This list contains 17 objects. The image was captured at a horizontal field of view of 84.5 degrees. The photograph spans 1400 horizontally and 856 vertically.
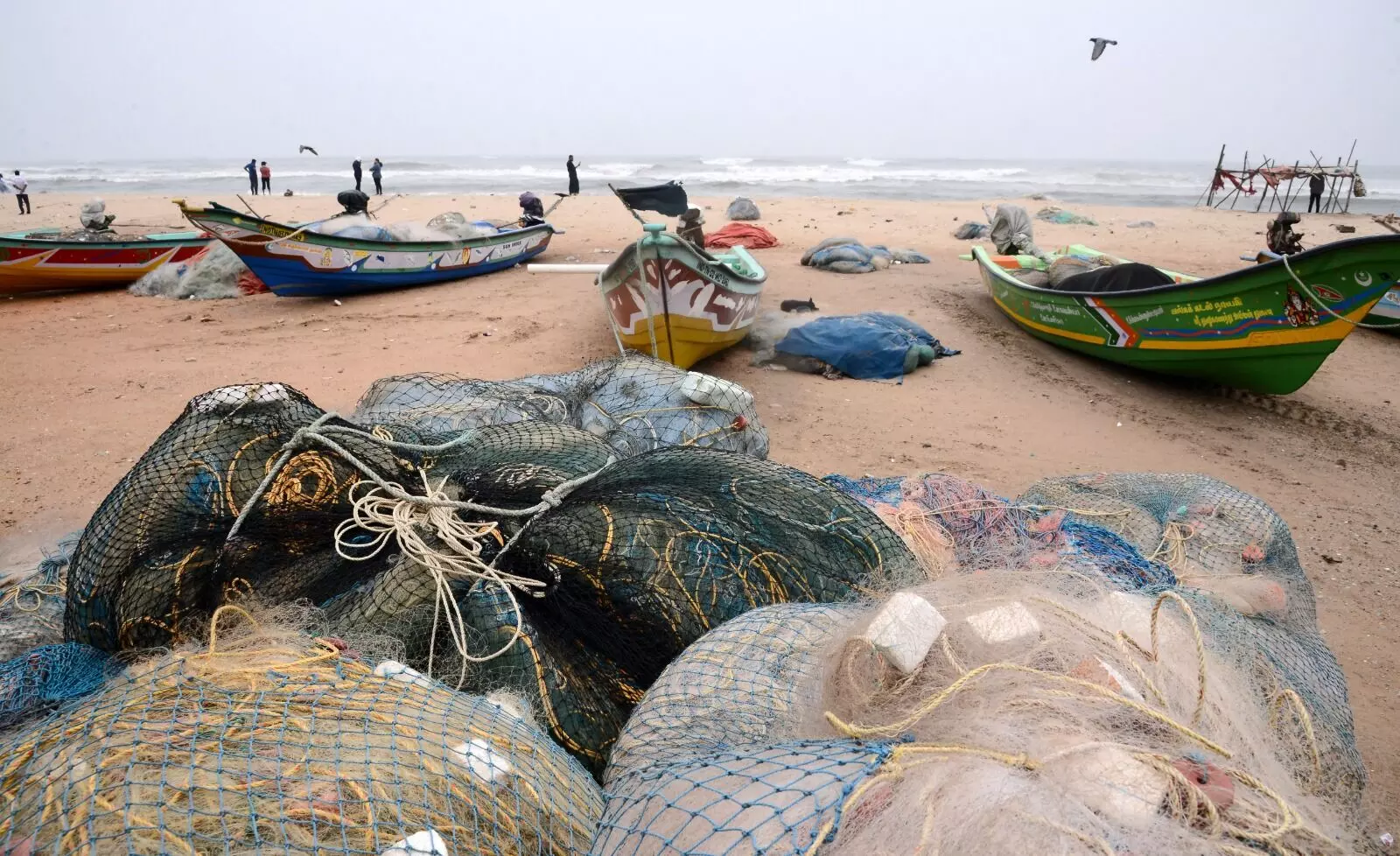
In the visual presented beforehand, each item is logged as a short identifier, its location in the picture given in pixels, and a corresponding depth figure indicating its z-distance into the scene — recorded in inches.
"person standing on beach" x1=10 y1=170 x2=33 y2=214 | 875.4
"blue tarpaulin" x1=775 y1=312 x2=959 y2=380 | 276.8
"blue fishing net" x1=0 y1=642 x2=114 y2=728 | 72.9
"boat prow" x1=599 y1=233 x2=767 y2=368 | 251.9
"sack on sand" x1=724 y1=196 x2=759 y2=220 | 749.3
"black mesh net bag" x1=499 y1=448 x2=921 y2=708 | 87.0
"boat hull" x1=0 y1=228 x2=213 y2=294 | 405.7
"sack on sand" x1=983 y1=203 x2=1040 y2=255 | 450.3
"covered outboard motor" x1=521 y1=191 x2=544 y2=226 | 569.6
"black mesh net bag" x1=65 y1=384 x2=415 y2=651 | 84.7
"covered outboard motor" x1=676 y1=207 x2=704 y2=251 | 362.3
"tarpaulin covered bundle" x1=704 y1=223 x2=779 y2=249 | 538.9
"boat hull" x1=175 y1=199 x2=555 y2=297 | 373.1
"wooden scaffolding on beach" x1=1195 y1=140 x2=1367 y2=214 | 964.0
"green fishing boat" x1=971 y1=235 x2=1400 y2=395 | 222.5
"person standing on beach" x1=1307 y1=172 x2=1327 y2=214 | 952.9
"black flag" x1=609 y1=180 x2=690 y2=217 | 280.4
